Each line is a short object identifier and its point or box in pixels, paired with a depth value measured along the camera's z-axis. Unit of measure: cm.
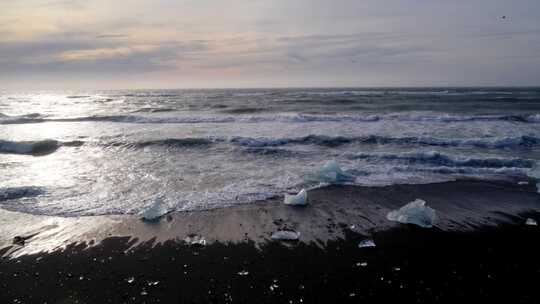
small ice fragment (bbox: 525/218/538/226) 627
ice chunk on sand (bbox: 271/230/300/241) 576
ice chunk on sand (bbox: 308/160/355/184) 897
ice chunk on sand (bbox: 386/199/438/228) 625
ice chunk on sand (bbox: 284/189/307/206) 732
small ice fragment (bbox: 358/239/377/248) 549
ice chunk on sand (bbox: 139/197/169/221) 661
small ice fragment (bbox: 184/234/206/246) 562
